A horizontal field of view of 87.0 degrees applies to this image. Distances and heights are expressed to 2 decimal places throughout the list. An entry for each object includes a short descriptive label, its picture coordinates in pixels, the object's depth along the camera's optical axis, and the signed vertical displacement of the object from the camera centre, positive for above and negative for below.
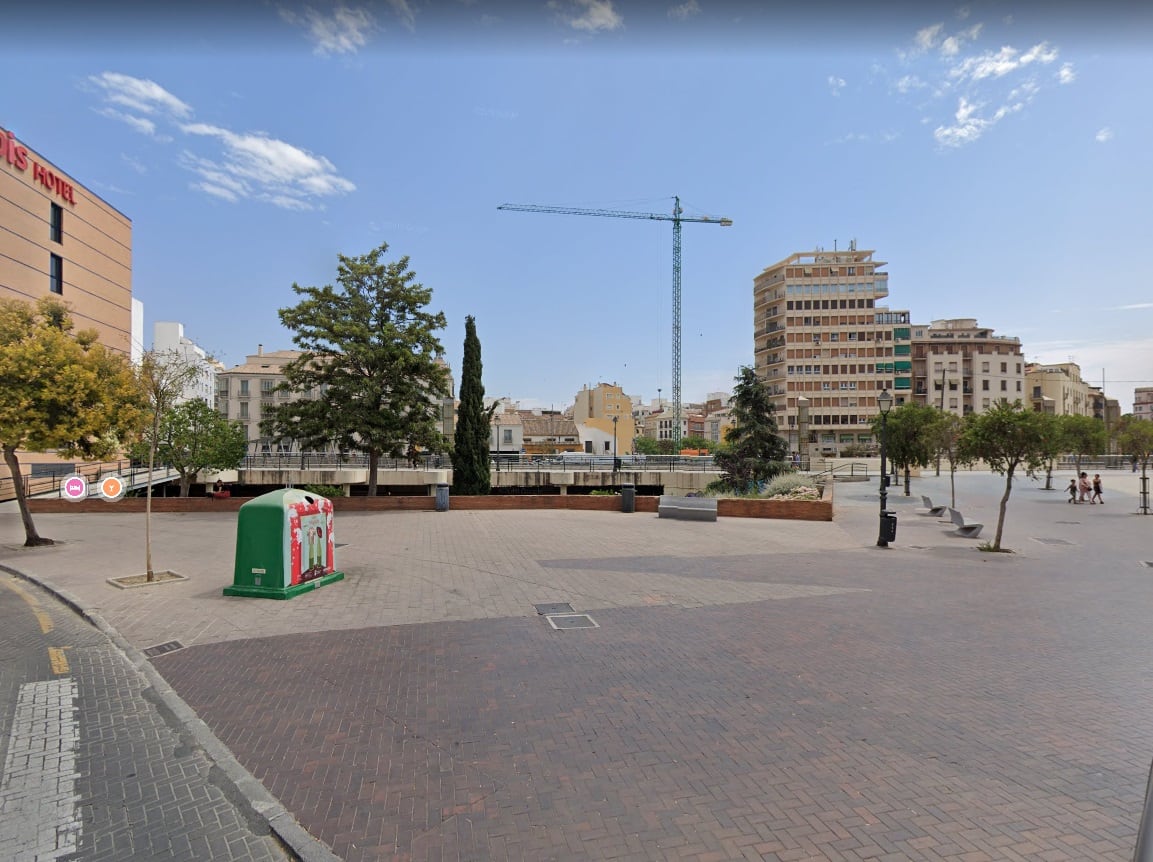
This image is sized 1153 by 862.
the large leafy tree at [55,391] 12.96 +1.07
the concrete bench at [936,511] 22.89 -2.45
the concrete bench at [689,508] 20.34 -2.17
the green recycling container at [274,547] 9.40 -1.67
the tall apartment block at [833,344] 81.62 +13.80
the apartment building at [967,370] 90.62 +11.62
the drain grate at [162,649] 6.99 -2.45
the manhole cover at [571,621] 8.09 -2.43
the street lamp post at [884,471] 15.72 -0.73
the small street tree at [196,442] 24.50 -0.07
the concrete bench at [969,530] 17.34 -2.39
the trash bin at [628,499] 22.97 -2.08
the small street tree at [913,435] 30.38 +0.59
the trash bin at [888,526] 15.58 -2.07
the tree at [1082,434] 38.47 +0.89
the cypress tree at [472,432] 25.23 +0.43
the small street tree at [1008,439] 15.26 +0.22
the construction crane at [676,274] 116.69 +32.81
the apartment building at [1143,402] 173.38 +13.67
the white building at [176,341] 73.81 +12.34
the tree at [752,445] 29.41 +0.00
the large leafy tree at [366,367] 20.98 +2.69
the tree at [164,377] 15.80 +1.85
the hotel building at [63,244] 25.98 +9.47
